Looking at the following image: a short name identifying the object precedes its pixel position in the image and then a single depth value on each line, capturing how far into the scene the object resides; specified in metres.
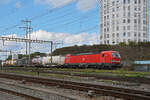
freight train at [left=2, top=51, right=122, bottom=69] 29.92
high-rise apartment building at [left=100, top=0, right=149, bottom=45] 77.81
